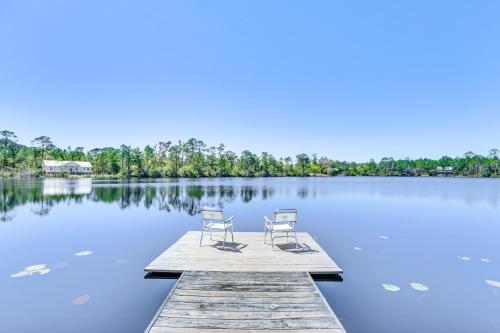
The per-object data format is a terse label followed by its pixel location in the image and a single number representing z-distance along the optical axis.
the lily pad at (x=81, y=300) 4.18
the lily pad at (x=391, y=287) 4.67
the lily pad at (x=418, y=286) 4.72
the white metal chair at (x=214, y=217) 5.72
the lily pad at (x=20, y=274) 5.26
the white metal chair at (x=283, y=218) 5.73
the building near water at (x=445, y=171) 90.69
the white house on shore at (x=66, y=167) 58.16
